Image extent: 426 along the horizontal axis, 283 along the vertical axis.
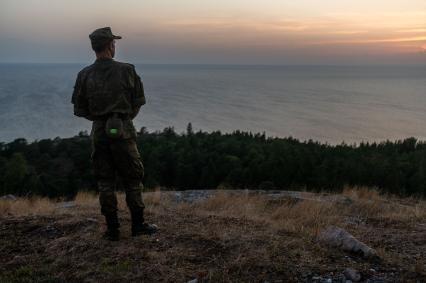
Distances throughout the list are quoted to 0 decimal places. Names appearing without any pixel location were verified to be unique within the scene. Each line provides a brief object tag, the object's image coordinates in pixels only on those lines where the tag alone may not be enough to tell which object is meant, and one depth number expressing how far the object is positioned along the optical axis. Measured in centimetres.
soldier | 498
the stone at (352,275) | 431
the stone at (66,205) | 872
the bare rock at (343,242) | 488
